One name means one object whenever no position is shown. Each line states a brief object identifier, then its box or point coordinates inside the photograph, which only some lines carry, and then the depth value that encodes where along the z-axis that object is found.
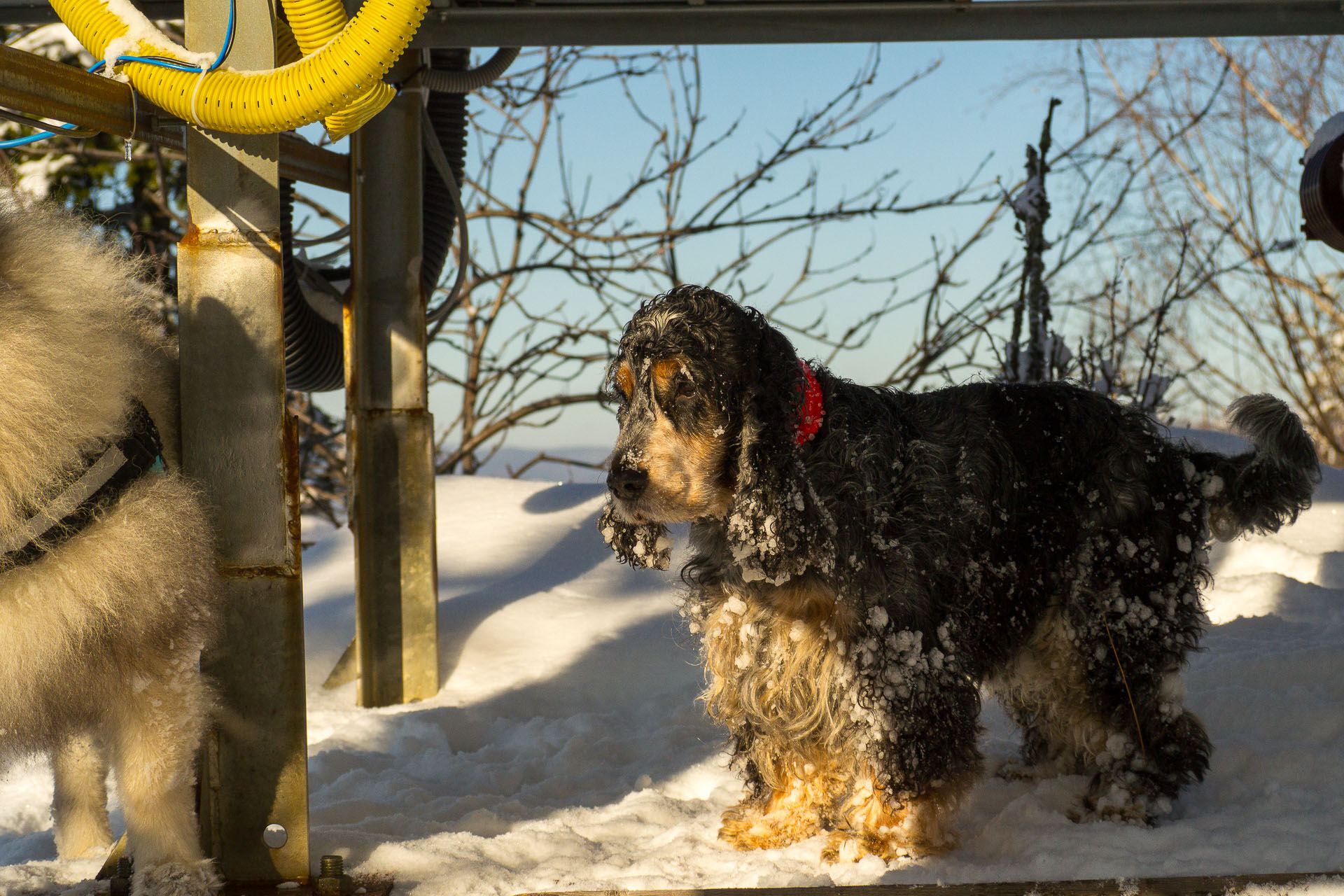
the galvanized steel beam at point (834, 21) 4.26
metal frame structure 2.86
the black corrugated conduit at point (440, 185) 5.31
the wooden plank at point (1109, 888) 2.63
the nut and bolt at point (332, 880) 2.89
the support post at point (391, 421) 5.03
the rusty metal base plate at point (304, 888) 2.88
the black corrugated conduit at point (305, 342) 5.21
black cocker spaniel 2.90
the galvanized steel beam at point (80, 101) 2.46
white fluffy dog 2.40
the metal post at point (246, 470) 2.86
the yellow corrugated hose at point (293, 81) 2.69
